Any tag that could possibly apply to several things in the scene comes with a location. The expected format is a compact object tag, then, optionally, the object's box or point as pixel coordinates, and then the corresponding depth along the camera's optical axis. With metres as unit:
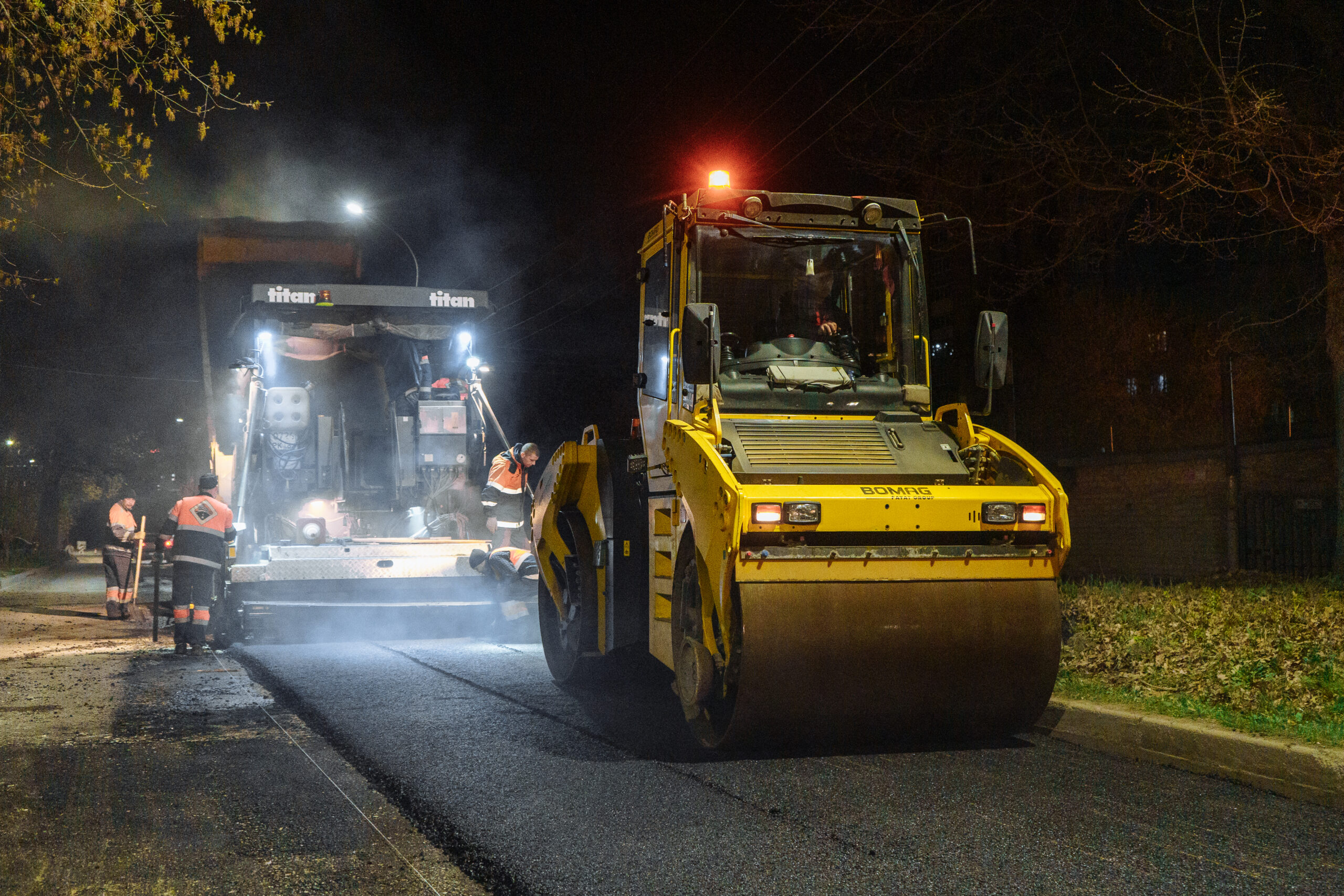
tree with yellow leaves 7.54
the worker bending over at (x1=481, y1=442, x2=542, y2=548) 11.43
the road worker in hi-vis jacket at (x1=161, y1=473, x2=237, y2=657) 10.66
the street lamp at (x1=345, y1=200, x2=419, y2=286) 13.19
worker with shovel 14.70
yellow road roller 5.34
